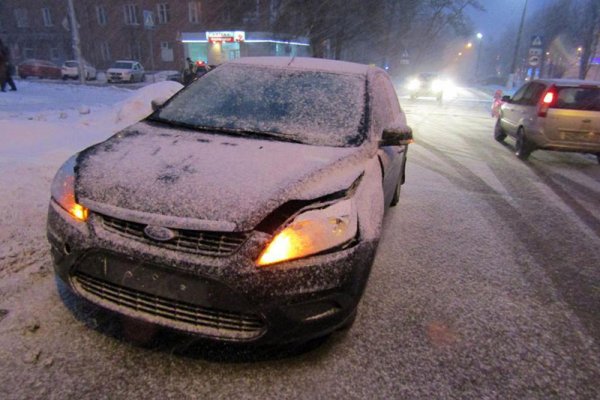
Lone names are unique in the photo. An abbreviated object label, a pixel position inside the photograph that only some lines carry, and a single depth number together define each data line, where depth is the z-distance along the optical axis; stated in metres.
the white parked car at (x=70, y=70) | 30.08
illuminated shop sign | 34.50
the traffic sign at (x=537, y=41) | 19.72
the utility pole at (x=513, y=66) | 29.11
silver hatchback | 7.87
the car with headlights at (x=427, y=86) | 24.56
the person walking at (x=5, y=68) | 15.55
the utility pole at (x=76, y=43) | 21.34
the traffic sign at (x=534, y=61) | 19.94
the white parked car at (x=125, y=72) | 28.41
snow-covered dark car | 2.03
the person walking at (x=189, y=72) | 19.75
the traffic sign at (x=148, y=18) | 18.75
